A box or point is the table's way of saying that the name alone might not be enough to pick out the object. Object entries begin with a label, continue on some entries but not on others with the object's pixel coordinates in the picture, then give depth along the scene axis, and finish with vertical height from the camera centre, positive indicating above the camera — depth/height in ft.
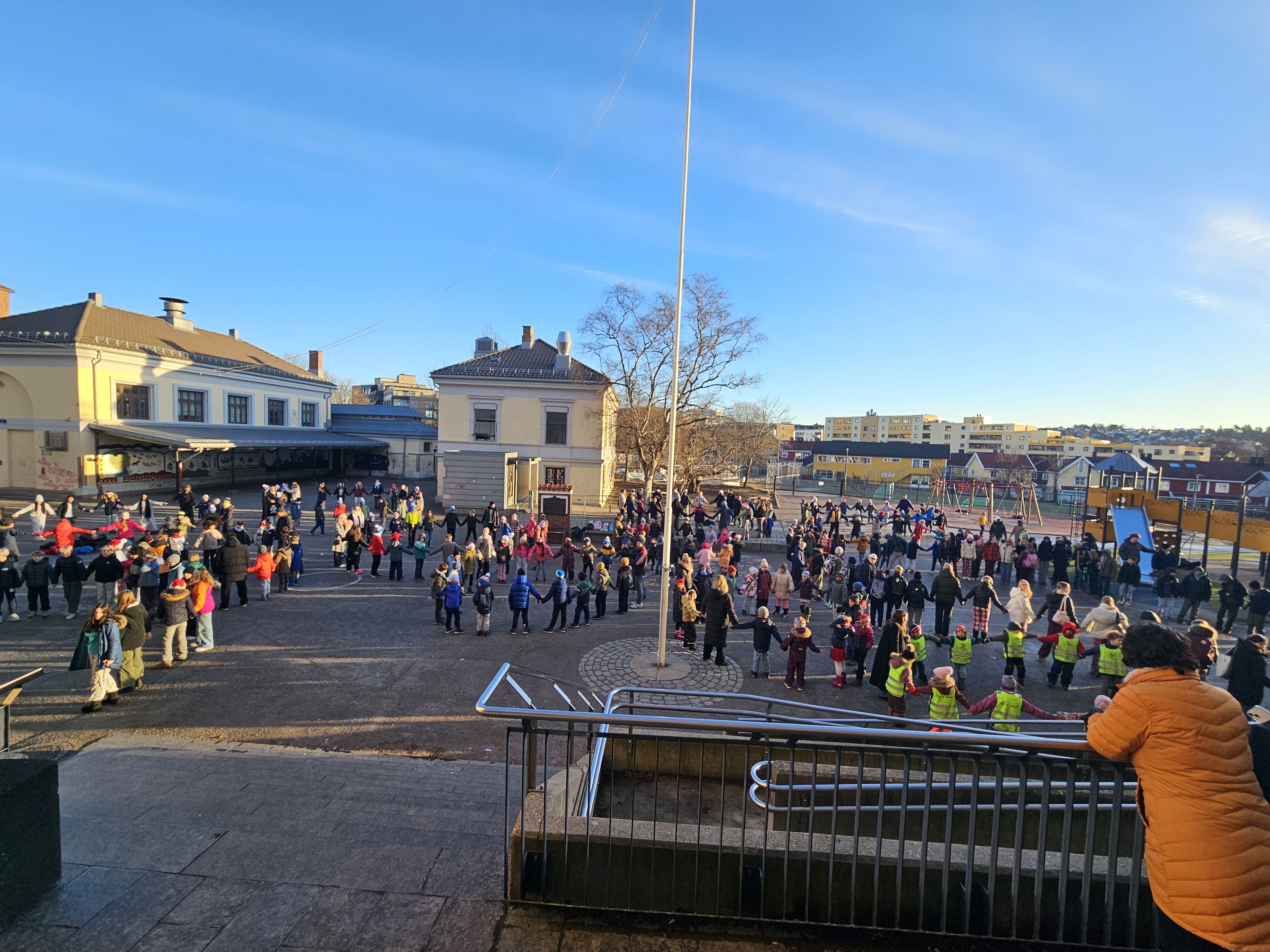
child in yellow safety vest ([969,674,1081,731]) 22.74 -9.96
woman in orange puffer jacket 7.09 -4.21
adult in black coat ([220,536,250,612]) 41.50 -9.33
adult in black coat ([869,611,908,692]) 30.12 -10.28
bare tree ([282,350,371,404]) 303.07 +20.68
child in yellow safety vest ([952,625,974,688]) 31.17 -10.57
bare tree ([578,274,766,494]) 101.96 +6.90
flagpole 29.71 -1.72
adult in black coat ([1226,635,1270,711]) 24.38 -8.84
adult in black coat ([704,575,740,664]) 35.53 -10.37
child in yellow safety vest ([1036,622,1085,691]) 32.35 -11.12
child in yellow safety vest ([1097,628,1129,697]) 28.30 -10.27
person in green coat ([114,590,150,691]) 28.09 -10.09
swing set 112.78 -11.29
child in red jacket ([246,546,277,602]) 43.45 -10.02
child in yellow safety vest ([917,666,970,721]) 23.39 -9.89
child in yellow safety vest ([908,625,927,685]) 31.42 -10.75
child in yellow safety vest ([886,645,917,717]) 27.14 -10.71
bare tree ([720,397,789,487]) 149.48 +0.56
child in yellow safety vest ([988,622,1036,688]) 32.14 -10.65
